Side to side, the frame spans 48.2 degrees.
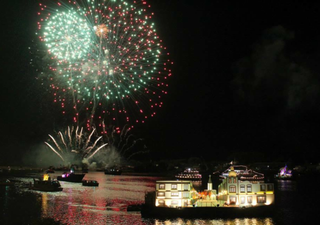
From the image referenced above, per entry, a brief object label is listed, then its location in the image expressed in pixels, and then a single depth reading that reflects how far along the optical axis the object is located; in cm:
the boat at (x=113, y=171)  15738
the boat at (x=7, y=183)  8600
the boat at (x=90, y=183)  8684
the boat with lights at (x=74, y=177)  10206
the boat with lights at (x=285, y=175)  13548
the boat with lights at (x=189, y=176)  13225
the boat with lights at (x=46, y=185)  7331
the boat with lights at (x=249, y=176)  12164
